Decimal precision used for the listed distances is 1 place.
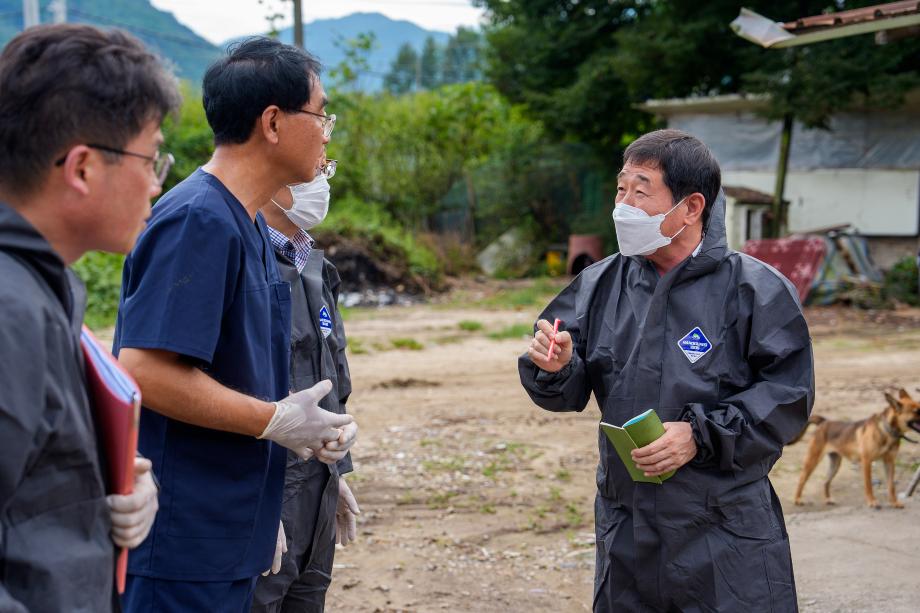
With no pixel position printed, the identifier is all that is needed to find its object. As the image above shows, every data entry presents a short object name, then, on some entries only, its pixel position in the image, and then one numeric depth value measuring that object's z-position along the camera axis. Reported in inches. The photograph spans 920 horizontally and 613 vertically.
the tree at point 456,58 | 2945.4
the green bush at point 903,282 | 609.3
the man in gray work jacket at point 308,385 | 120.1
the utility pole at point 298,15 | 624.7
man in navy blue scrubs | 84.2
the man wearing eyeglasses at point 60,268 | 55.7
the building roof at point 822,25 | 239.6
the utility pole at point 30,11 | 752.8
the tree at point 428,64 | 3444.9
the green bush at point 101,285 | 539.5
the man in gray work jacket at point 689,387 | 108.7
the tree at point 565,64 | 791.1
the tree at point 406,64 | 3257.9
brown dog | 237.0
